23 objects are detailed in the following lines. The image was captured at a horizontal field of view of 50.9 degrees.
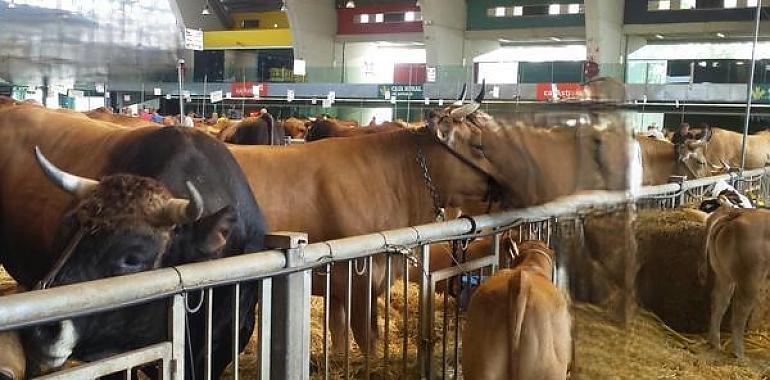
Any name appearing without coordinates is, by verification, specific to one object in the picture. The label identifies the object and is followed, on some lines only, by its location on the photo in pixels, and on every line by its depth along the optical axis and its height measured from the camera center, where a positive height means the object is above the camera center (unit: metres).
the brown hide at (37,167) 4.25 -0.50
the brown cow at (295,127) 16.69 -0.90
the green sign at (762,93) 14.40 +0.16
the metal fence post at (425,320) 3.66 -1.06
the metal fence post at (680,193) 7.48 -0.88
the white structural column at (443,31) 32.28 +2.37
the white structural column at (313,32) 35.81 +2.45
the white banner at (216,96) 16.09 -0.27
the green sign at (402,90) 28.94 -0.05
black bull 3.36 -0.52
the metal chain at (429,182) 5.23 -0.59
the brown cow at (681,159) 10.24 -0.81
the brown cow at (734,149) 14.34 -0.92
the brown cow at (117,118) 8.08 -0.42
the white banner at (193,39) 11.88 +0.62
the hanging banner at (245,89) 30.67 -0.23
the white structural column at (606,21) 27.20 +2.57
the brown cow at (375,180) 4.78 -0.56
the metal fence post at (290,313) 2.74 -0.78
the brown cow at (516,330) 3.11 -0.93
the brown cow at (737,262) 5.38 -1.11
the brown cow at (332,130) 10.15 -0.56
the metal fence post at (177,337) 2.36 -0.76
